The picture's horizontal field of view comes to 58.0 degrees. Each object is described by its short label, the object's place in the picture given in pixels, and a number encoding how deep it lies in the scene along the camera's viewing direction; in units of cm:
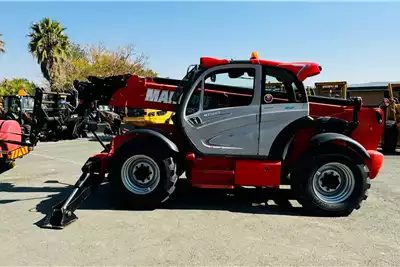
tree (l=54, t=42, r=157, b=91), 3407
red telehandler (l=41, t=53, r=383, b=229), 578
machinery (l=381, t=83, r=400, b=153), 1398
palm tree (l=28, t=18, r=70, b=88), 3800
